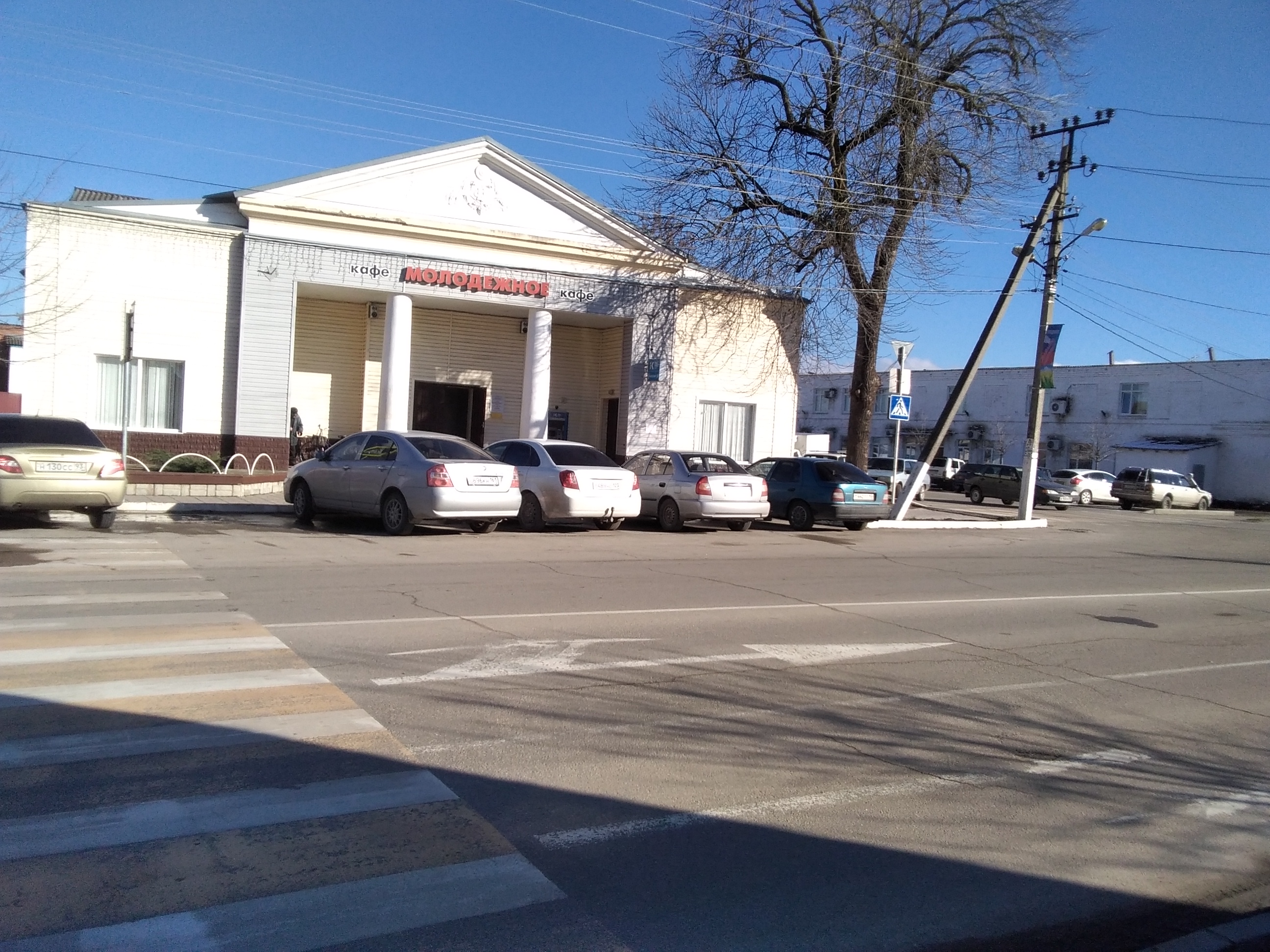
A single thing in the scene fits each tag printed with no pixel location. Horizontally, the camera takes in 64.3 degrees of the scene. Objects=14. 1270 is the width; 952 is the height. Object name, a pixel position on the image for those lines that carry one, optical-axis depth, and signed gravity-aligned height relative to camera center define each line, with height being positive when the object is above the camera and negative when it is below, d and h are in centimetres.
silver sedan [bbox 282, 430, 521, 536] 1477 -73
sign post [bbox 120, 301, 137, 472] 1744 +134
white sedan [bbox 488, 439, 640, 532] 1675 -72
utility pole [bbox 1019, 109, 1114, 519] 2572 +474
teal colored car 2047 -74
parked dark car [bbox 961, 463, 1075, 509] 3716 -73
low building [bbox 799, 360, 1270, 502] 5125 +301
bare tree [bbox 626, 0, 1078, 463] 2541 +778
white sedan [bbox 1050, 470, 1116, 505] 4241 -47
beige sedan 1301 -76
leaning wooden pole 2444 +243
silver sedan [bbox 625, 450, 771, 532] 1834 -75
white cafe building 2208 +284
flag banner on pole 2630 +304
